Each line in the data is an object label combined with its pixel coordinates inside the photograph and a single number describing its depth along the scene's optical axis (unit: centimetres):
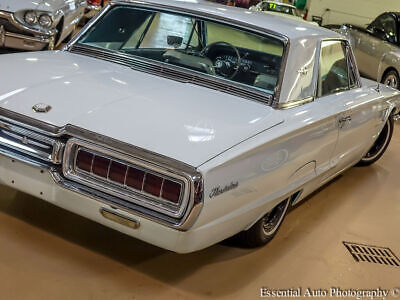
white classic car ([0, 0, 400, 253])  251
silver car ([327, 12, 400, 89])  850
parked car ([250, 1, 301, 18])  1318
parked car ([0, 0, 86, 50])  601
